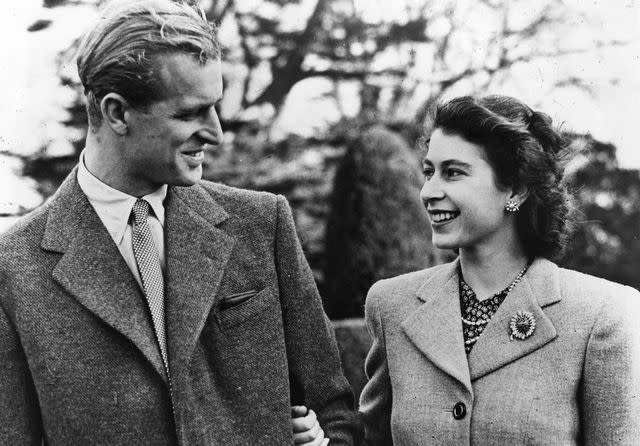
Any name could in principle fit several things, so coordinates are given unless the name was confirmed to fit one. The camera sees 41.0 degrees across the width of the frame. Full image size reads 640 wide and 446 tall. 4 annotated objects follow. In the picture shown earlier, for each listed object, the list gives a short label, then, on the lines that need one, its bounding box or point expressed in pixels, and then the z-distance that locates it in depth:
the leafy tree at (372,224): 5.59
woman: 2.91
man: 2.68
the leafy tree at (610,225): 8.00
